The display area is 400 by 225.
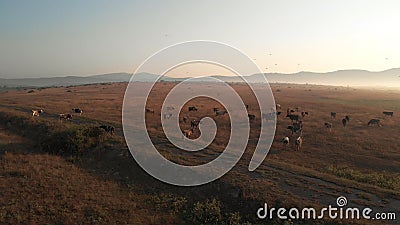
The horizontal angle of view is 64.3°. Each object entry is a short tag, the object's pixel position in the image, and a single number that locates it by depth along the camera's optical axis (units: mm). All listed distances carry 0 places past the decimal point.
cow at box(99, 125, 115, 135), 27084
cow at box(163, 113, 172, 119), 40631
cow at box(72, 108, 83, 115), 41275
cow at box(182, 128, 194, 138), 28986
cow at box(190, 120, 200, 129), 32344
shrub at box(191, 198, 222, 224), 13969
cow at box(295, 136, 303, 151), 26236
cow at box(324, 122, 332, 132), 34112
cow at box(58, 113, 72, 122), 35450
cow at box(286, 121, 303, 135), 31188
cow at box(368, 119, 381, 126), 38000
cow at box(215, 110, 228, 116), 42194
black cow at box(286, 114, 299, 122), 39116
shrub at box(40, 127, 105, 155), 23203
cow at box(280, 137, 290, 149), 26400
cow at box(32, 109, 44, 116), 36288
